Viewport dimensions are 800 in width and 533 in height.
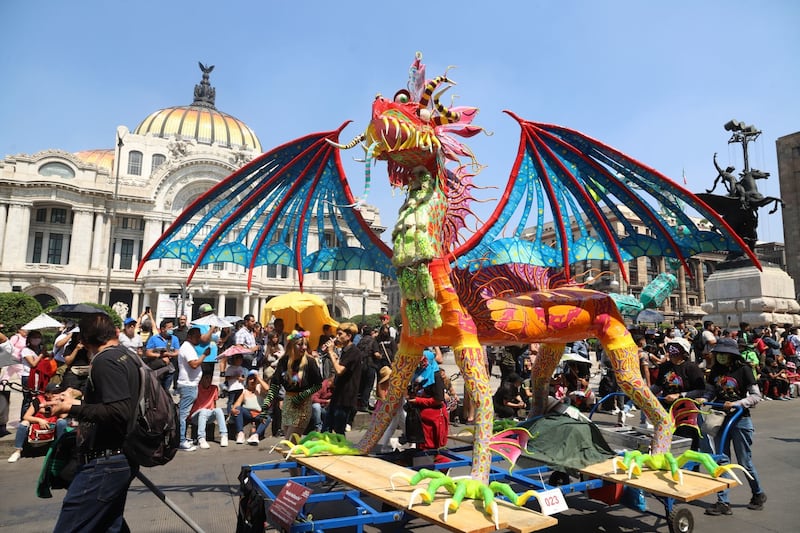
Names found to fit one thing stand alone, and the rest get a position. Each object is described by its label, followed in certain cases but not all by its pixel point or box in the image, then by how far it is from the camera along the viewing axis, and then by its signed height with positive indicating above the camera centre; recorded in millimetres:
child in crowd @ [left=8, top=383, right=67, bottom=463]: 2909 -914
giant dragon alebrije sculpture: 3707 +786
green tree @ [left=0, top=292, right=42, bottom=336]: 18500 +84
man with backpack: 2676 -699
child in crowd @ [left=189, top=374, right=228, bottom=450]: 7434 -1374
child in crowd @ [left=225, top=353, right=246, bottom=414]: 8078 -981
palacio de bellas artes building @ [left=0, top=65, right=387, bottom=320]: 37031 +5840
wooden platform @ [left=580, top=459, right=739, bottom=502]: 3238 -1041
